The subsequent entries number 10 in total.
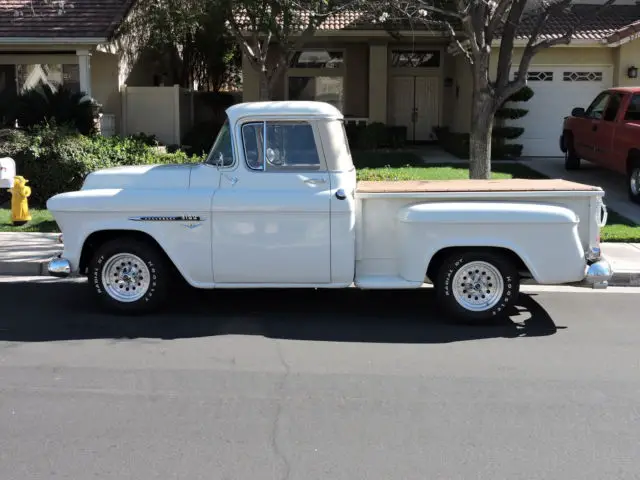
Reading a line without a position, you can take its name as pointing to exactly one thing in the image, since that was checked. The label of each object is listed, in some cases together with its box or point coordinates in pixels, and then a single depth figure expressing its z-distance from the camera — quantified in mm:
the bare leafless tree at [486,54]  11023
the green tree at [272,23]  15602
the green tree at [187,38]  17469
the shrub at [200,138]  21062
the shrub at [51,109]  15828
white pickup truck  6711
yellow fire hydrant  11766
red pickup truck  13609
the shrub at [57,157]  13516
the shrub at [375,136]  21844
